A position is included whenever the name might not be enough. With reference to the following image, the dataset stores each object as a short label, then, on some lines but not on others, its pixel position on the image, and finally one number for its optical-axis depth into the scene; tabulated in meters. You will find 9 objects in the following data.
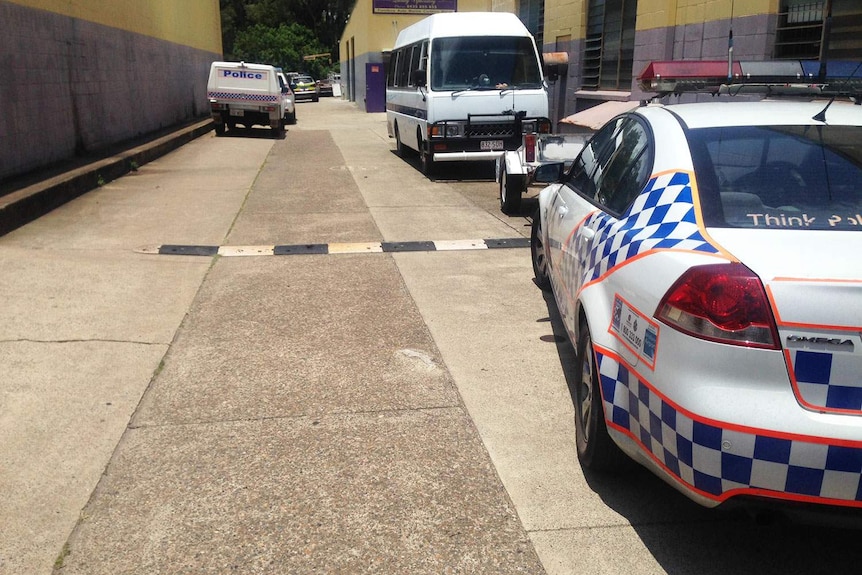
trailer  9.83
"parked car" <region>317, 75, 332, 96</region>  62.34
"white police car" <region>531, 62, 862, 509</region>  2.68
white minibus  13.47
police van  23.08
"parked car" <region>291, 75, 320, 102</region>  50.88
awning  12.03
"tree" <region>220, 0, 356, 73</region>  74.00
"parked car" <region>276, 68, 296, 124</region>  28.35
